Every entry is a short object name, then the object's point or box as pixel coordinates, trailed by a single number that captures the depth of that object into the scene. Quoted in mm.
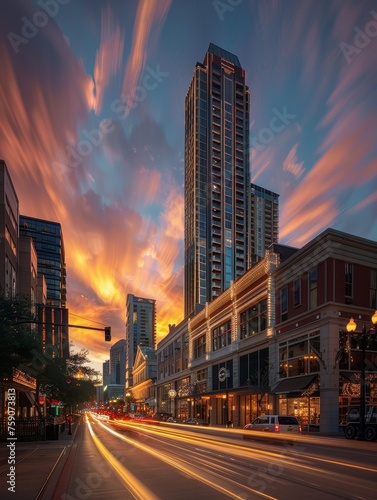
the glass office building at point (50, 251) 159250
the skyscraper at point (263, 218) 185250
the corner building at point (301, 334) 34938
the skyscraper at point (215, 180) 144875
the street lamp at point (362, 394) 25531
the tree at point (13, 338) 21483
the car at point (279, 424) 30703
